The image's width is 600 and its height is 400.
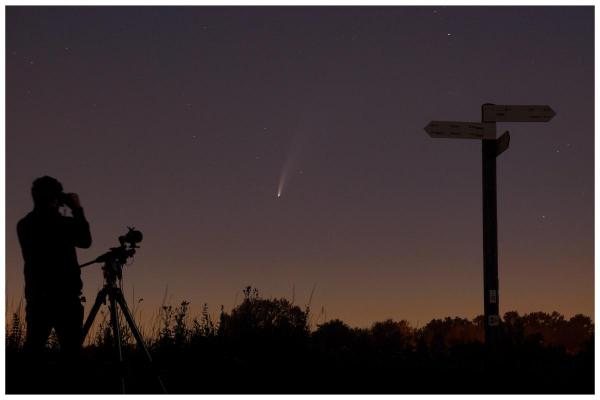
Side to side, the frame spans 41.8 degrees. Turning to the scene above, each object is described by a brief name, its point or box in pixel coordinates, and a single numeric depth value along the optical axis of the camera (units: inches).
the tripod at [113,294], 254.8
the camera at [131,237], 265.0
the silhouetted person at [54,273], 266.1
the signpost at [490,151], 372.2
